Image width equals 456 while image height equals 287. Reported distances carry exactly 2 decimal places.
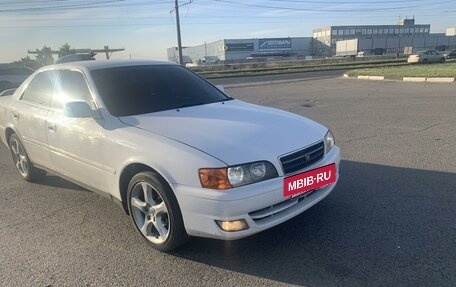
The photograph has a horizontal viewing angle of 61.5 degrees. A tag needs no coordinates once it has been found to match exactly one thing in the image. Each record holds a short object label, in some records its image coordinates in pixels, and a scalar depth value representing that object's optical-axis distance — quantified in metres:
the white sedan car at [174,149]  2.86
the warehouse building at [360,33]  103.19
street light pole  32.07
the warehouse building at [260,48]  95.81
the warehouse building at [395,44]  83.12
